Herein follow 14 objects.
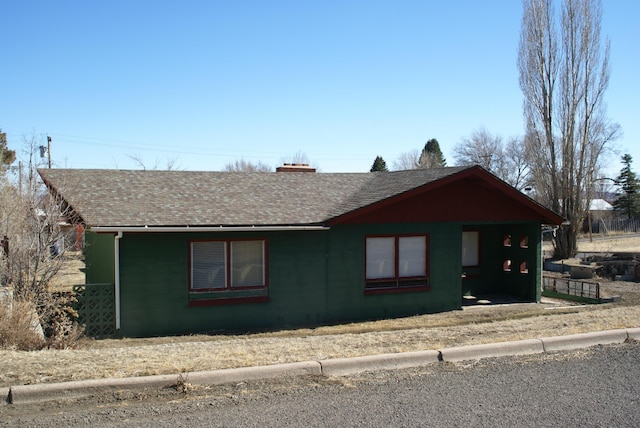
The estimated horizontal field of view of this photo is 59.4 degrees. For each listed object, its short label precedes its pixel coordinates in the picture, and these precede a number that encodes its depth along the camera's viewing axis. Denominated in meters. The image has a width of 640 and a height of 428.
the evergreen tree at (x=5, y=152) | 30.17
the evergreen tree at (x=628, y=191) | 58.75
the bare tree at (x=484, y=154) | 76.81
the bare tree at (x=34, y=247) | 10.35
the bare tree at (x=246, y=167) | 73.22
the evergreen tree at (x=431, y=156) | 76.00
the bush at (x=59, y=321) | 8.94
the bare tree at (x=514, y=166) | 74.81
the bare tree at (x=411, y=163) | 81.91
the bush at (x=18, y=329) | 8.27
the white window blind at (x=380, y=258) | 14.55
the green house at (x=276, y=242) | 12.40
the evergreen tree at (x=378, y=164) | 74.47
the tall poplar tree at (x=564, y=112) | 30.02
